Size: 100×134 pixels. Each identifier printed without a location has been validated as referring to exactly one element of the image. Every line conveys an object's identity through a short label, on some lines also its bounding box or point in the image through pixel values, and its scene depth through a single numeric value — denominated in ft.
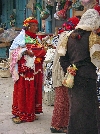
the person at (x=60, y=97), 15.58
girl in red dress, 18.06
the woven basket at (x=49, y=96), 21.99
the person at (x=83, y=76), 12.26
